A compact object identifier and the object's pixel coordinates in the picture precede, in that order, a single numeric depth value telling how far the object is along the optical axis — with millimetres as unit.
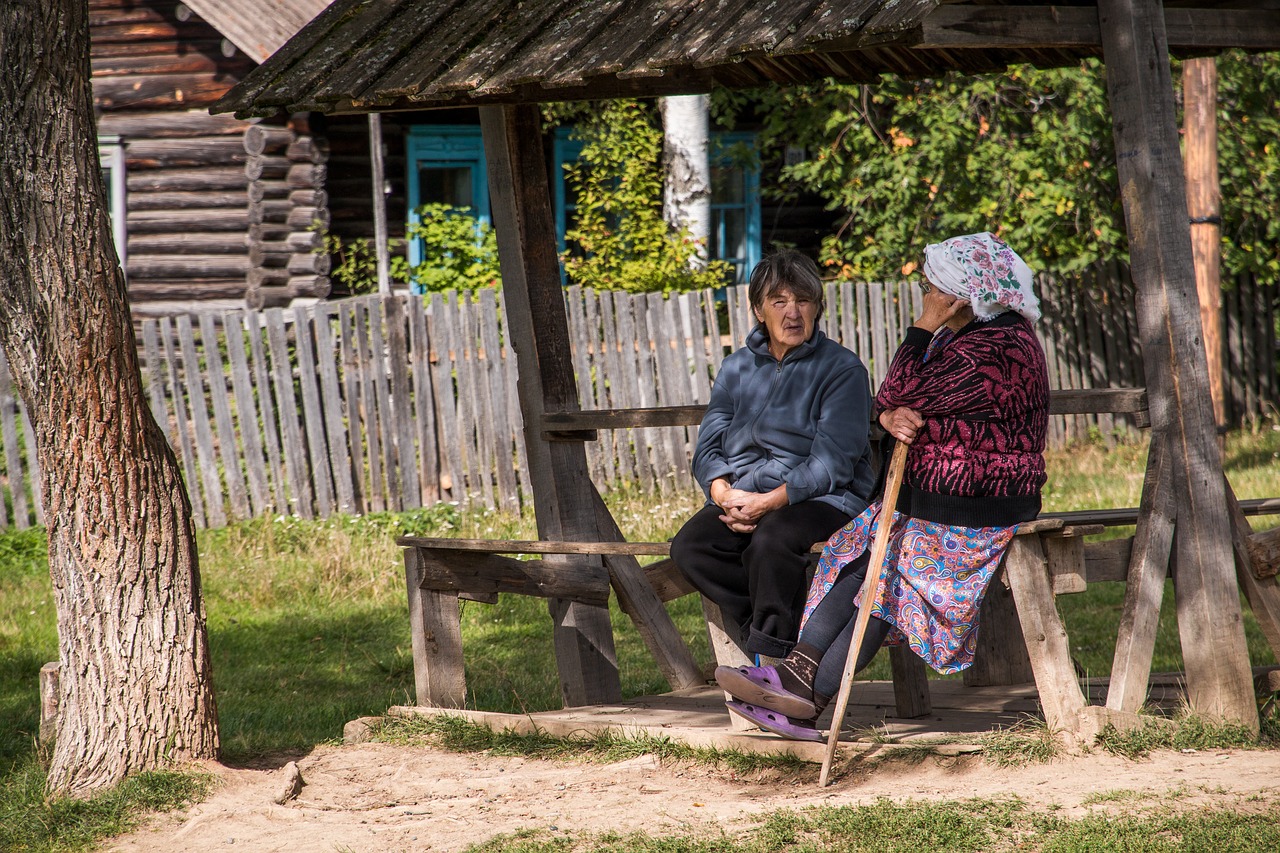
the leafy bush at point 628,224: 22500
